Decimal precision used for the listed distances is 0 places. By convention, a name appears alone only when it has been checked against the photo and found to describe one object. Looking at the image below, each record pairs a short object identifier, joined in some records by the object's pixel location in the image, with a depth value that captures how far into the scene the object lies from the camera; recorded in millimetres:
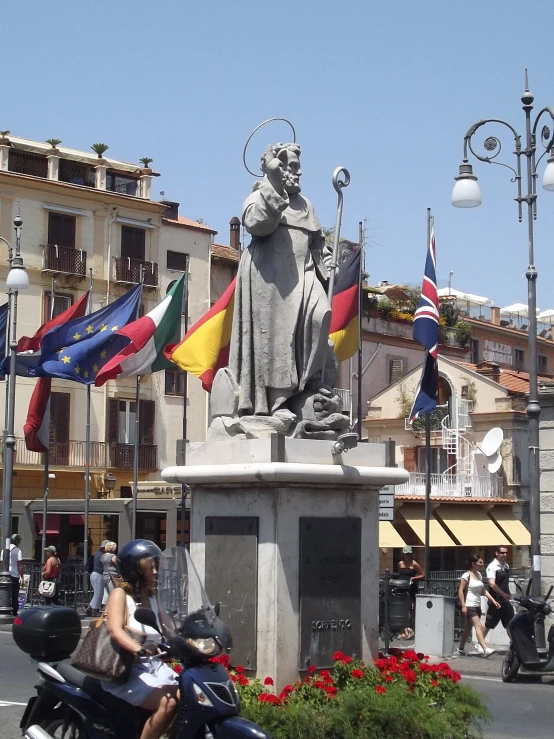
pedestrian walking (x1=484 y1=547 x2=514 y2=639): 19469
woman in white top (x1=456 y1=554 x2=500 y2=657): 19281
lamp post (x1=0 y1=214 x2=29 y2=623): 24500
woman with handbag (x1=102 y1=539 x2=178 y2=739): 7066
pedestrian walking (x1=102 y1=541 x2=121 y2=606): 23600
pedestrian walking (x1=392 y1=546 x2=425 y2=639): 21094
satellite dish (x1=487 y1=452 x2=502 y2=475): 43562
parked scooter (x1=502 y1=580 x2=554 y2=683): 16141
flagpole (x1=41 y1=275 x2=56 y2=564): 44594
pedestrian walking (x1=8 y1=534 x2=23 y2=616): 24891
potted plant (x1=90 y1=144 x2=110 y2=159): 48438
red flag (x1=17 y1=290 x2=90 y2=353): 27484
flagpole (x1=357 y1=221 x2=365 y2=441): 18666
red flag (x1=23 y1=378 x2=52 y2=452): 28250
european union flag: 26156
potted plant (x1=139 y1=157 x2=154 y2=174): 49469
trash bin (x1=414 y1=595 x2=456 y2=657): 18953
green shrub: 7773
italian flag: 25016
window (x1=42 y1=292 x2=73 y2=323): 46719
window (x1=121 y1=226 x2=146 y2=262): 48750
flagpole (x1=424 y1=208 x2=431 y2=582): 23266
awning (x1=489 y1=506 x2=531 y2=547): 43438
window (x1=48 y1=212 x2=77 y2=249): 46884
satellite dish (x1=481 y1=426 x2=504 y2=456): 42844
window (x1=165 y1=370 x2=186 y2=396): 49719
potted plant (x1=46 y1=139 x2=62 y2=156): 47000
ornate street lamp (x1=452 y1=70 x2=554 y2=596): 19094
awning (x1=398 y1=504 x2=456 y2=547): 39781
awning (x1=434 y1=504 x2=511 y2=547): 41562
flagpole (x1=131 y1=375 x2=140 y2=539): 26812
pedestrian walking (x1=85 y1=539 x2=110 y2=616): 24469
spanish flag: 18281
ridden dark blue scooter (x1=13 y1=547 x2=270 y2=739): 6973
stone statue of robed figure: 9078
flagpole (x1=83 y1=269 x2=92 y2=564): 29947
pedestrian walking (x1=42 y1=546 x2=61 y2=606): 23969
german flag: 16047
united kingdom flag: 22719
